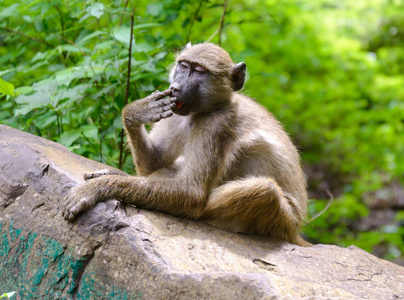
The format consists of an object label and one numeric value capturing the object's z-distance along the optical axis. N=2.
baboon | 7.65
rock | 5.89
